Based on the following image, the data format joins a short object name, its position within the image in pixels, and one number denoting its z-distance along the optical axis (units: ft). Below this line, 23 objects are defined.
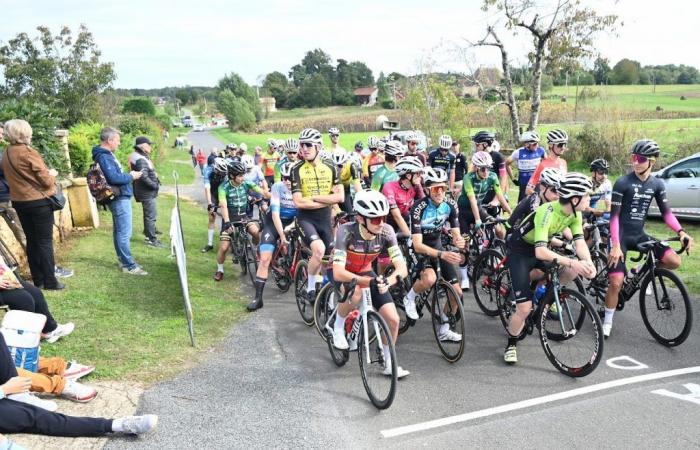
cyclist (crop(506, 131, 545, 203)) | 30.30
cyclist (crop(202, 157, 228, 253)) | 31.16
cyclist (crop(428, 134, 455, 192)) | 32.07
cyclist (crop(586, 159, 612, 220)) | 26.05
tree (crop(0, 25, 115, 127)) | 97.81
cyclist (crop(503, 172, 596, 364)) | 17.01
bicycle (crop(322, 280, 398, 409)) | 15.42
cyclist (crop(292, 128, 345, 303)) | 23.24
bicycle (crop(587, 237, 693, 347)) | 18.90
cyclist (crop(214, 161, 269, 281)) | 29.66
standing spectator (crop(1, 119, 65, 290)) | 21.66
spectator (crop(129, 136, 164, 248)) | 32.86
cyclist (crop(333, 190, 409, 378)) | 15.90
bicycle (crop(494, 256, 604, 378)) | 16.84
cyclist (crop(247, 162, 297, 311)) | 25.26
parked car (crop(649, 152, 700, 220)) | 38.22
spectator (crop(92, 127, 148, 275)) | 26.11
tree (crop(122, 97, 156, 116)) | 251.39
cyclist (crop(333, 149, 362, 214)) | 30.38
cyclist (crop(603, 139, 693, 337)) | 19.67
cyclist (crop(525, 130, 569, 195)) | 26.08
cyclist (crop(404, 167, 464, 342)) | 19.60
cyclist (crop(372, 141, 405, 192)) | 26.22
